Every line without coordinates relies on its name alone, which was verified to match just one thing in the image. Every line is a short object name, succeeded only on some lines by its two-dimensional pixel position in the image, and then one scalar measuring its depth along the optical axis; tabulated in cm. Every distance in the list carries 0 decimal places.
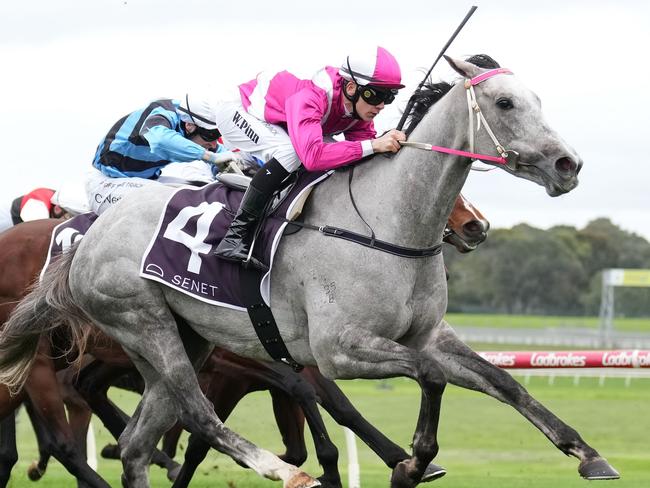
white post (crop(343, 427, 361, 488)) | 1599
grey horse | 1027
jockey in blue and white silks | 1462
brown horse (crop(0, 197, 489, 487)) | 1366
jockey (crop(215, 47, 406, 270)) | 1085
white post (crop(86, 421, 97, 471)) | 1742
